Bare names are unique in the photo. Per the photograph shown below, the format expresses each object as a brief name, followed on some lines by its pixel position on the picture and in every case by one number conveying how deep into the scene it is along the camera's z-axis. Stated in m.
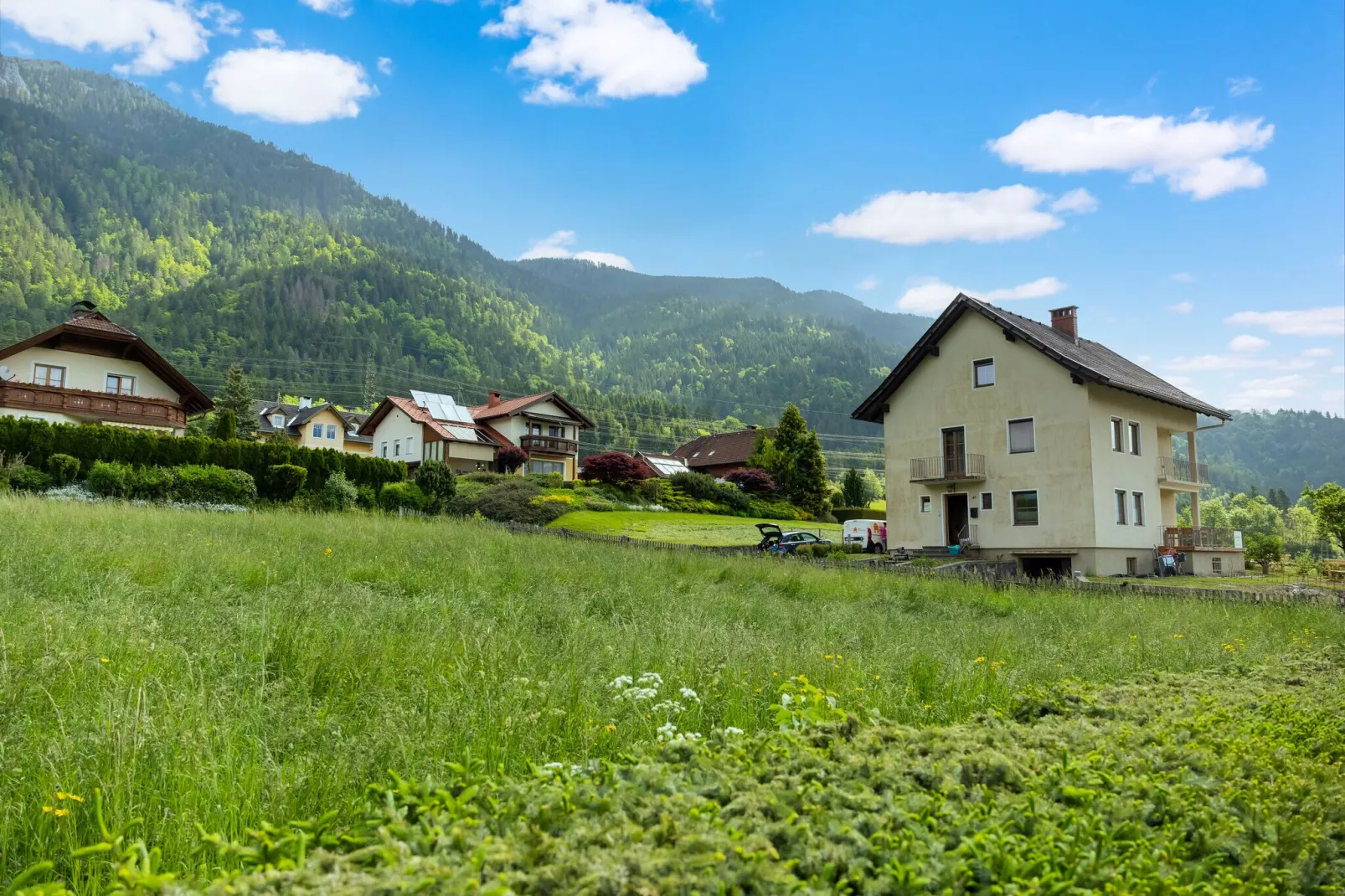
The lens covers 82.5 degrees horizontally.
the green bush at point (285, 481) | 29.14
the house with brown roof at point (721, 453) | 75.69
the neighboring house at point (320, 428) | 79.62
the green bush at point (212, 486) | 25.45
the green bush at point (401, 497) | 32.25
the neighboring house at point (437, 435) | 61.84
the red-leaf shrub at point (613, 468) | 51.09
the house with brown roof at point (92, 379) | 35.62
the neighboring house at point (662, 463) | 80.88
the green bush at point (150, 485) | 24.58
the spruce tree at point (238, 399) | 70.38
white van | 36.34
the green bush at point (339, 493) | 28.25
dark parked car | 28.88
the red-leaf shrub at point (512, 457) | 62.69
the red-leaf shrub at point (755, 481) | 56.94
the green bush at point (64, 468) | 25.16
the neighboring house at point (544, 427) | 65.50
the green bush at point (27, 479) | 23.28
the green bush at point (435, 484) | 34.75
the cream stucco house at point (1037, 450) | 27.92
